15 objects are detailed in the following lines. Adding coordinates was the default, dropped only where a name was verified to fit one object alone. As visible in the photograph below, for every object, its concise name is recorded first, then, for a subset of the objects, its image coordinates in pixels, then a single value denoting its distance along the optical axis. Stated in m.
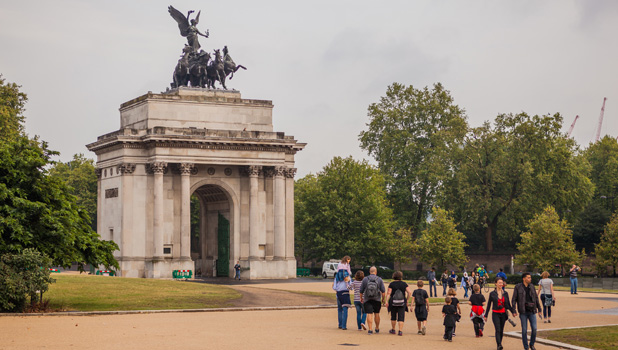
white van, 85.31
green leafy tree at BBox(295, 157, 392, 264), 90.88
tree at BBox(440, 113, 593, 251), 95.19
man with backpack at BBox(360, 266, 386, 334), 30.42
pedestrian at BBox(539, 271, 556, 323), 36.84
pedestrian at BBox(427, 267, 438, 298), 54.62
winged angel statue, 79.40
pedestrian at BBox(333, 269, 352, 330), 31.70
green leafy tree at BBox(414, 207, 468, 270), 85.12
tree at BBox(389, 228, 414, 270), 90.88
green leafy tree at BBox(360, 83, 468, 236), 101.56
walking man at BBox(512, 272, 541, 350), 26.69
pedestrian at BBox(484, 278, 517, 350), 26.83
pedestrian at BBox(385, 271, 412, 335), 30.25
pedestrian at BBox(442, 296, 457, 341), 28.84
